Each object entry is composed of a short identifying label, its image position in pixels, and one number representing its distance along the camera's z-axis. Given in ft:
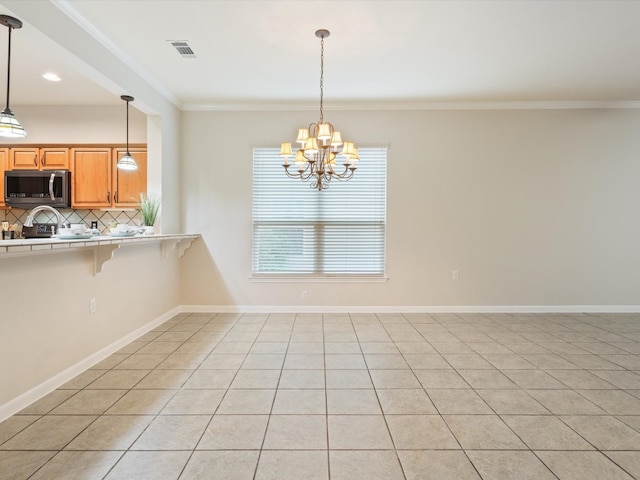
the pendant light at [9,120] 7.31
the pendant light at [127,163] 12.01
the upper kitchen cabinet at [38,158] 14.89
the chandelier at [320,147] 9.43
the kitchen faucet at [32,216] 7.55
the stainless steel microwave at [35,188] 14.30
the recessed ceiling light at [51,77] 12.12
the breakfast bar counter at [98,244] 6.05
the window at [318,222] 15.53
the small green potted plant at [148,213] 13.06
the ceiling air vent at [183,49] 10.41
